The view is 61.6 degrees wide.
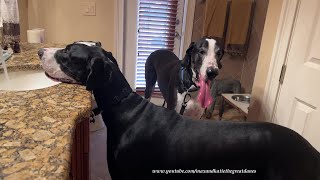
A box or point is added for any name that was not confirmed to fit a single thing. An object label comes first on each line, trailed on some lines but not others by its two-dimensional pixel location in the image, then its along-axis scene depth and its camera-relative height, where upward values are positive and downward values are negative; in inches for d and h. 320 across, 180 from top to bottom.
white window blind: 131.8 -5.7
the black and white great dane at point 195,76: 84.5 -18.6
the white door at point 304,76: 59.6 -11.6
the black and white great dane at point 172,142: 46.3 -20.8
